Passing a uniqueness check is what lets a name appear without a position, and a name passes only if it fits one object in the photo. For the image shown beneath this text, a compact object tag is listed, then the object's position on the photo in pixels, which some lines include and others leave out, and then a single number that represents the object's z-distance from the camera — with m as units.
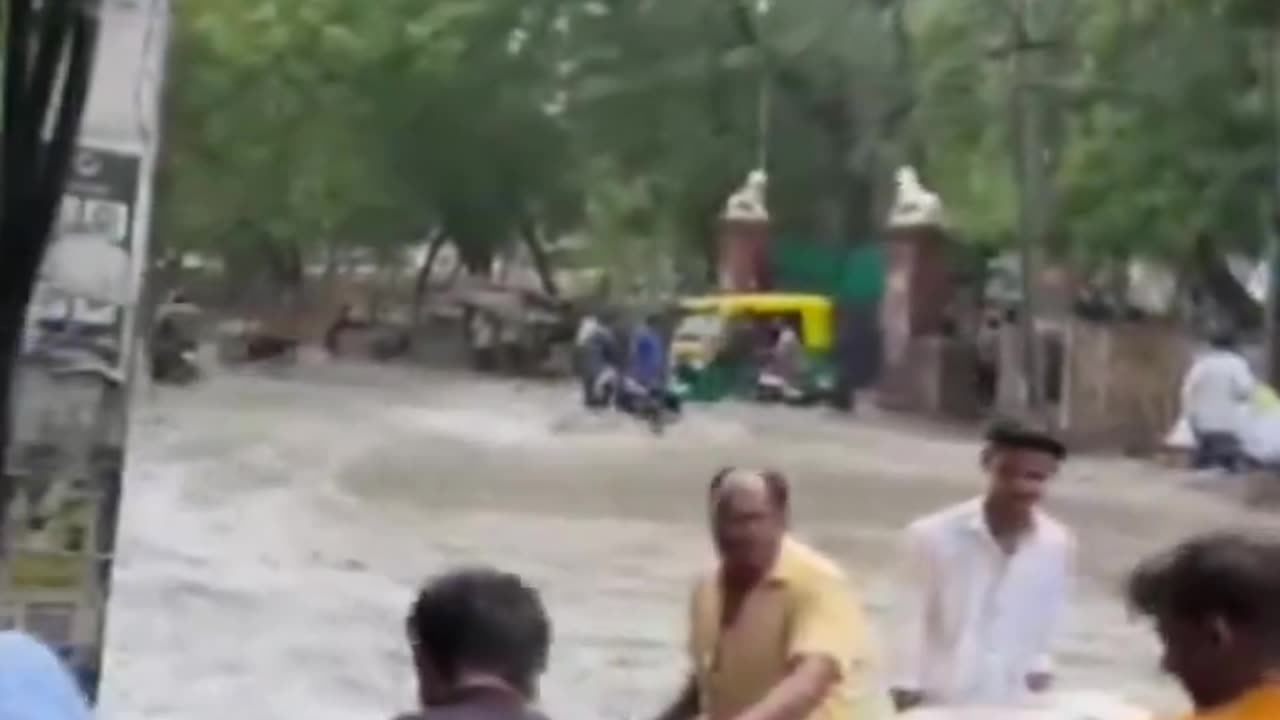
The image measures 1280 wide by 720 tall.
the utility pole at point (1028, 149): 32.19
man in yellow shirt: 5.13
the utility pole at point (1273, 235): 26.41
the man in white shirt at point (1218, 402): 22.88
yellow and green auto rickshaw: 36.81
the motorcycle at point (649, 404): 31.17
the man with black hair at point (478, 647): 3.48
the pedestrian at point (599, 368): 33.59
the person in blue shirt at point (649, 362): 31.92
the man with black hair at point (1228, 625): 3.18
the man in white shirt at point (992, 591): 6.19
